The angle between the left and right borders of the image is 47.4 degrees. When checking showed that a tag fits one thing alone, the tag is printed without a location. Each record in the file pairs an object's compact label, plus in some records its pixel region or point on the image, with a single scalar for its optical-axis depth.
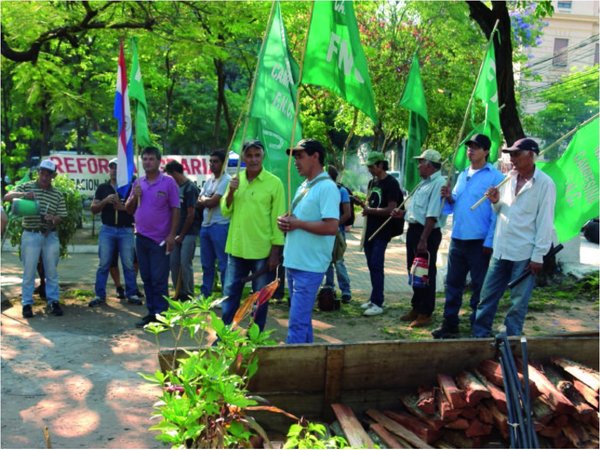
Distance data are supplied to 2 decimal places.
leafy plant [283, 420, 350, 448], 2.88
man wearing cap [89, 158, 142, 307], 8.85
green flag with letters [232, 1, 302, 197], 5.70
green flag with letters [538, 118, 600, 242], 5.64
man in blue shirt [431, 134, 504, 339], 6.58
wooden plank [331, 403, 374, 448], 3.74
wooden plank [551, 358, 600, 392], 4.09
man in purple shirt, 7.53
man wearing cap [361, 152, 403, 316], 8.35
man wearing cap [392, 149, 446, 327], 7.25
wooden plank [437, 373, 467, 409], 4.00
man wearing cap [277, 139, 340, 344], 5.40
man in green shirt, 6.16
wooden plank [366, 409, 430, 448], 3.95
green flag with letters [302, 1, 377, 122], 5.51
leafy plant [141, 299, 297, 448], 2.88
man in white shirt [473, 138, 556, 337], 5.60
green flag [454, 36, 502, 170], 7.42
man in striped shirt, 8.12
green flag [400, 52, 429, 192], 7.80
